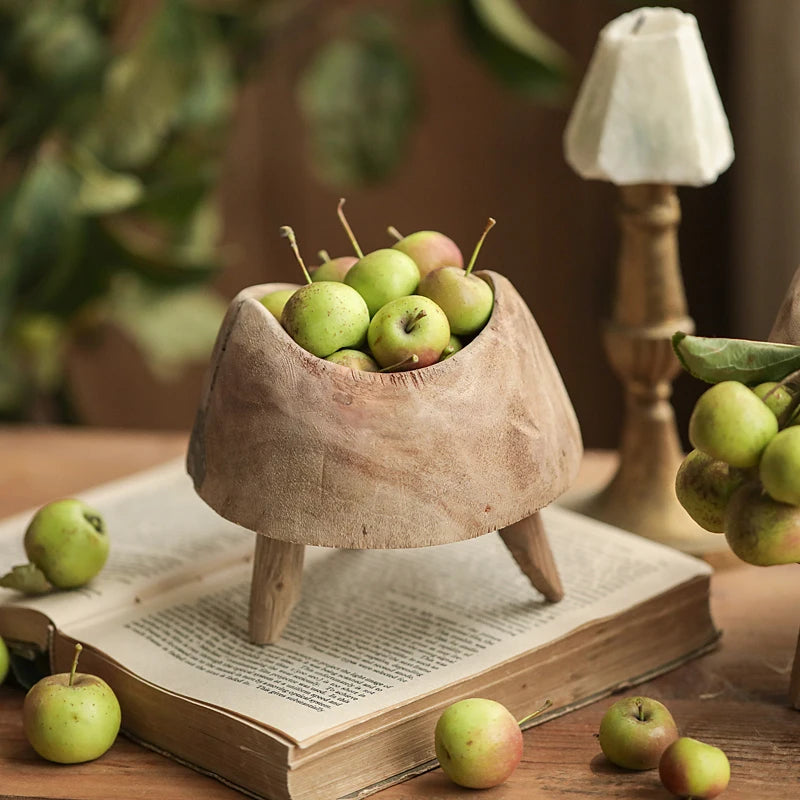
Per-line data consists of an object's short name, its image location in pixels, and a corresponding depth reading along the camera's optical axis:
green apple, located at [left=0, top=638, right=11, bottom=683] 1.39
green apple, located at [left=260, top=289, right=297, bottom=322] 1.37
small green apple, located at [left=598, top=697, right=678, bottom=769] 1.31
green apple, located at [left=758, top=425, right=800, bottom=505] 1.24
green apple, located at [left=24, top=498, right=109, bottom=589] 1.41
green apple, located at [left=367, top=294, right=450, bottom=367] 1.32
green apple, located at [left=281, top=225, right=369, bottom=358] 1.33
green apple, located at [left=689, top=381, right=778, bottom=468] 1.25
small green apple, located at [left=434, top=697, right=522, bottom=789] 1.29
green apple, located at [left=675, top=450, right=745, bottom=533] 1.28
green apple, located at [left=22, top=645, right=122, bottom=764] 1.32
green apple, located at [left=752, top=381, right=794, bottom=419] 1.27
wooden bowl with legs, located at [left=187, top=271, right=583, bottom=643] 1.32
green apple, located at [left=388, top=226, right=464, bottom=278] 1.38
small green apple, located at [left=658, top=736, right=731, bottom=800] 1.28
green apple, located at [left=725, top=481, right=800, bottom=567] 1.25
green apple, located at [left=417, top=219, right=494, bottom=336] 1.35
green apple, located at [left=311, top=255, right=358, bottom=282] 1.38
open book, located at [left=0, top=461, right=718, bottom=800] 1.31
